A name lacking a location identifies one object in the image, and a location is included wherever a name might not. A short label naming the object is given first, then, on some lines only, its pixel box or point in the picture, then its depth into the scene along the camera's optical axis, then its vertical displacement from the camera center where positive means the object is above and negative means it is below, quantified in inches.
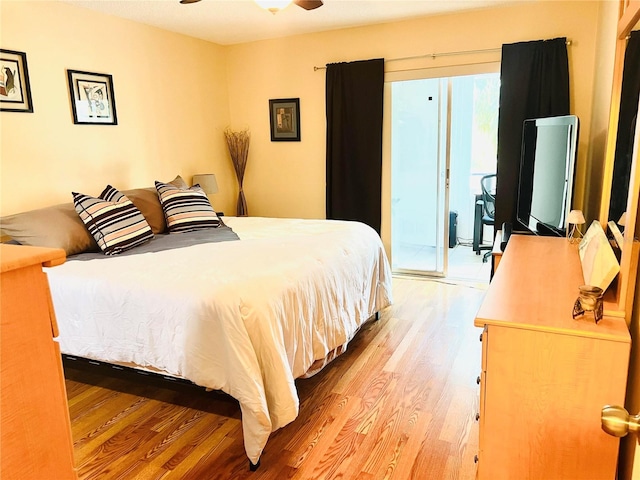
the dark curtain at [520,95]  147.3 +18.2
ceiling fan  101.1 +33.7
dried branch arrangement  199.9 +1.8
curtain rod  157.2 +34.9
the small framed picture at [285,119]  192.4 +15.5
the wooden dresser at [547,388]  52.5 -28.1
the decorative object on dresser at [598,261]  58.1 -15.0
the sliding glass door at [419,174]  173.9 -8.4
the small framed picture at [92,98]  138.3 +18.9
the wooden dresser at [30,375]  33.1 -16.2
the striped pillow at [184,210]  138.1 -16.2
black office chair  198.4 -22.1
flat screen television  106.9 -5.8
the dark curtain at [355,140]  175.0 +5.5
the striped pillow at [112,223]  114.4 -16.6
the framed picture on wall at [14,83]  119.3 +20.4
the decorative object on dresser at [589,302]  54.1 -18.0
